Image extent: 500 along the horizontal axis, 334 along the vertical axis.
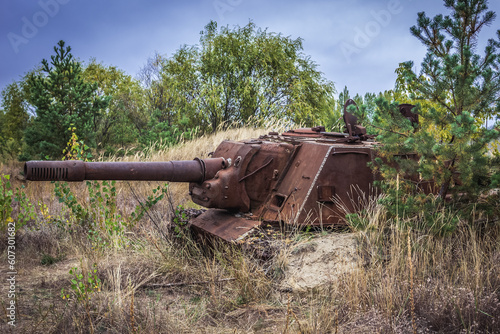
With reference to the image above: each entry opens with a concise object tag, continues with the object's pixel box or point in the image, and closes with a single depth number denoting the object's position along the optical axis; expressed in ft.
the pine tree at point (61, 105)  48.50
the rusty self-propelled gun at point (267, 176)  22.11
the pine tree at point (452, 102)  18.70
